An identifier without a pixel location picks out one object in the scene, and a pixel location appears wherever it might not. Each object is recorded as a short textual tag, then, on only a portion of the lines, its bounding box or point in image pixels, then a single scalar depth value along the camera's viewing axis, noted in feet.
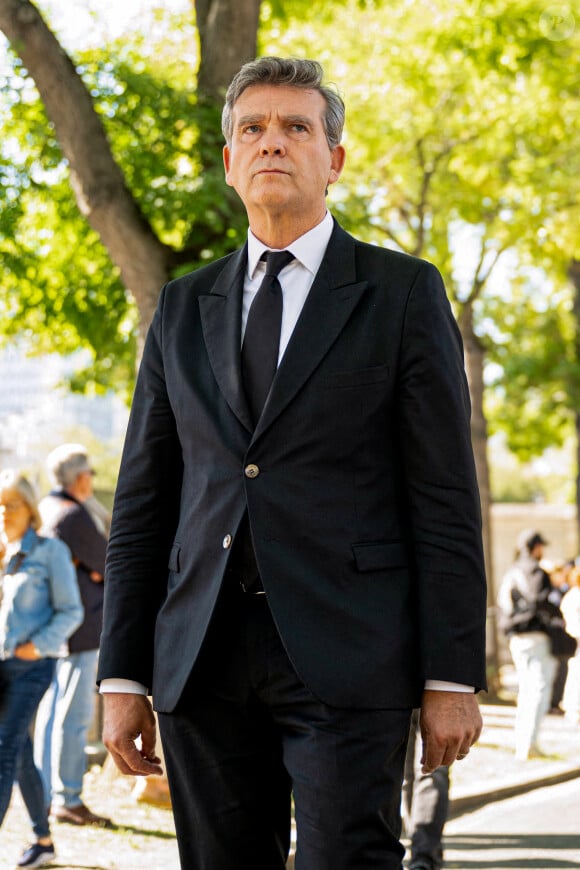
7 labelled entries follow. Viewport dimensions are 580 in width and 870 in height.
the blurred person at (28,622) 21.47
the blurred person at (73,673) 25.94
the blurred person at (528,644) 38.06
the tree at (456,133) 47.75
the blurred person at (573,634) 45.80
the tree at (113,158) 27.17
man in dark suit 9.18
